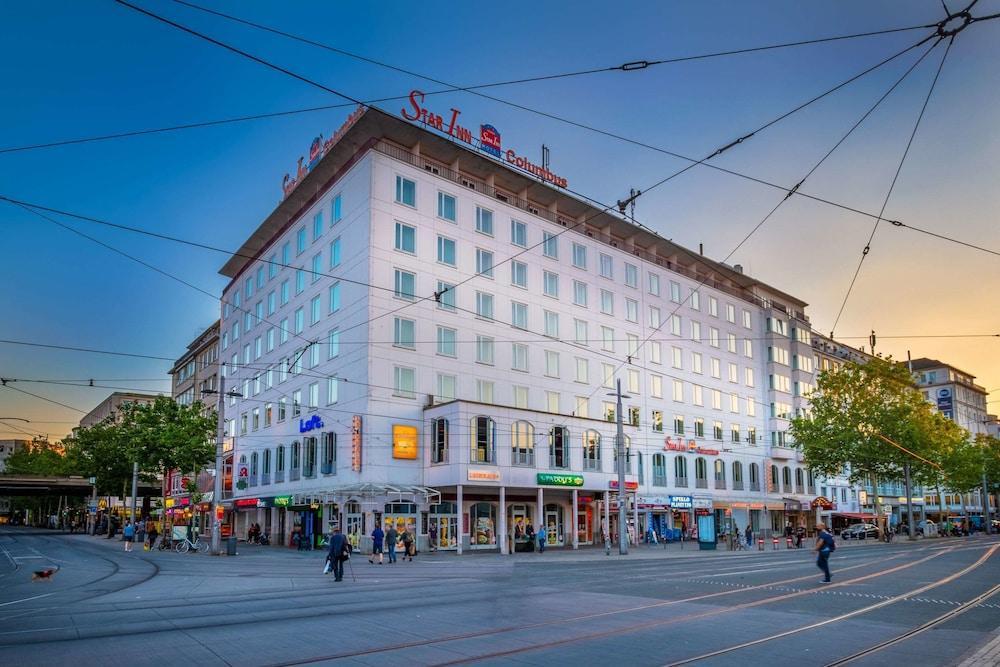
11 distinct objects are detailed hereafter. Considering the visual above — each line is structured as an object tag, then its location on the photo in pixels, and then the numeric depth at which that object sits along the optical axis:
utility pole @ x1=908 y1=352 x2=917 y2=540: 66.31
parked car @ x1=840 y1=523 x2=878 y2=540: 72.12
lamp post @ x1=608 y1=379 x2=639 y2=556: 43.34
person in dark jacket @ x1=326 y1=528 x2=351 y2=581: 24.02
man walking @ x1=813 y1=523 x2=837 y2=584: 22.56
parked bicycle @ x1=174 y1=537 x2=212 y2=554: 44.16
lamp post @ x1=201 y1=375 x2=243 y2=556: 39.38
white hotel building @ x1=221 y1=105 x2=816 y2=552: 45.81
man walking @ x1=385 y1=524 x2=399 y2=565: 34.69
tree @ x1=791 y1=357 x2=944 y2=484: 65.19
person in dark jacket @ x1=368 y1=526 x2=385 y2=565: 34.56
